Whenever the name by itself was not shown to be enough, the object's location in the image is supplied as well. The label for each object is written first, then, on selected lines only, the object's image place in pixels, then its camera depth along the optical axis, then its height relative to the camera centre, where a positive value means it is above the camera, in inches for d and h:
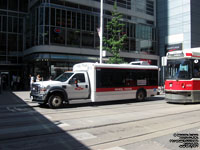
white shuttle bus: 465.9 -12.8
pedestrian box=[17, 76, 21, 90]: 971.2 -16.3
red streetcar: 521.0 +3.2
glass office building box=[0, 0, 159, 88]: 1032.8 +244.5
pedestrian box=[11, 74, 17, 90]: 982.7 -18.9
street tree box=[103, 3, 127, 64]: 820.6 +131.1
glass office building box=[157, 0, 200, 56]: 1542.8 +414.5
